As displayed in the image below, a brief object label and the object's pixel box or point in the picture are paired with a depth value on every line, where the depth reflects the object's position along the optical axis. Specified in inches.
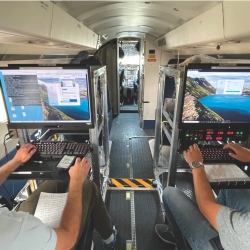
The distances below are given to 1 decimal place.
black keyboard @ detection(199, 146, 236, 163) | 70.1
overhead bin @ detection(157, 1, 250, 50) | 51.2
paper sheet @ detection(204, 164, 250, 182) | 61.8
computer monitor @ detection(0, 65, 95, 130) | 64.9
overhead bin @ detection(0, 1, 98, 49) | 42.3
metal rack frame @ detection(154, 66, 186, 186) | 66.8
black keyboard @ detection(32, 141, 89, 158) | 72.3
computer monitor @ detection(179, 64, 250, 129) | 62.1
